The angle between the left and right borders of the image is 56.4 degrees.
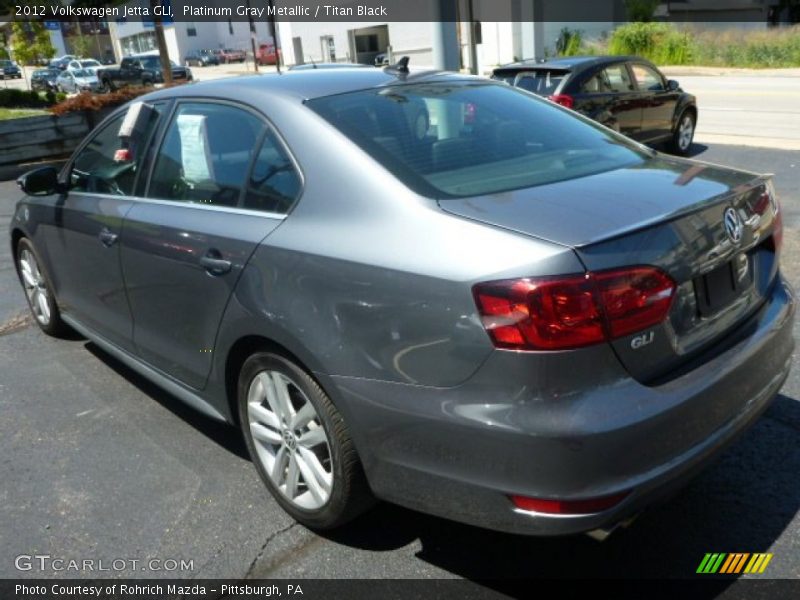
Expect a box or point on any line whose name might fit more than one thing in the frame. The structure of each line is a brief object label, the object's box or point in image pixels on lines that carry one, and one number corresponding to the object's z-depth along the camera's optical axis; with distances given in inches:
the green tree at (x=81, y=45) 2630.4
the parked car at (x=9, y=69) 2140.7
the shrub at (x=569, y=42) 1599.4
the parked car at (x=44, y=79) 1663.4
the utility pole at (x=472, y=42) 398.7
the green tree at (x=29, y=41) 1412.0
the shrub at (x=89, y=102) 540.4
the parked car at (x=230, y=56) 2721.5
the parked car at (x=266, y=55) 2475.4
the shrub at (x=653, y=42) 1369.3
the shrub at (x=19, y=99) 743.1
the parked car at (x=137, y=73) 1437.0
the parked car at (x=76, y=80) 1529.3
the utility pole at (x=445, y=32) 285.3
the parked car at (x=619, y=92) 370.9
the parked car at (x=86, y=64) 1631.3
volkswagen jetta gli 80.7
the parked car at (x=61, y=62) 1784.7
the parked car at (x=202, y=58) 2711.6
